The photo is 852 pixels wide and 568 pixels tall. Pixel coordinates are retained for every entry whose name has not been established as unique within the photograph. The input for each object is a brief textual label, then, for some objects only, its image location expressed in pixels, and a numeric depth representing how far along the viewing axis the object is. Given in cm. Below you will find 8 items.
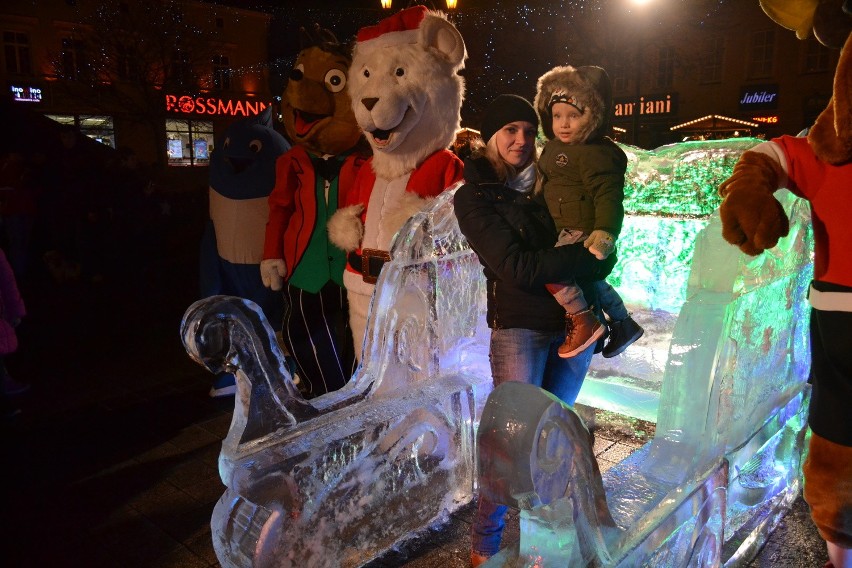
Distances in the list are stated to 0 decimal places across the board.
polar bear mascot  304
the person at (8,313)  404
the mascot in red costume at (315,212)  346
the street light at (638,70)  1108
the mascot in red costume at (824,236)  183
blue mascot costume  427
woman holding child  198
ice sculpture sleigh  188
